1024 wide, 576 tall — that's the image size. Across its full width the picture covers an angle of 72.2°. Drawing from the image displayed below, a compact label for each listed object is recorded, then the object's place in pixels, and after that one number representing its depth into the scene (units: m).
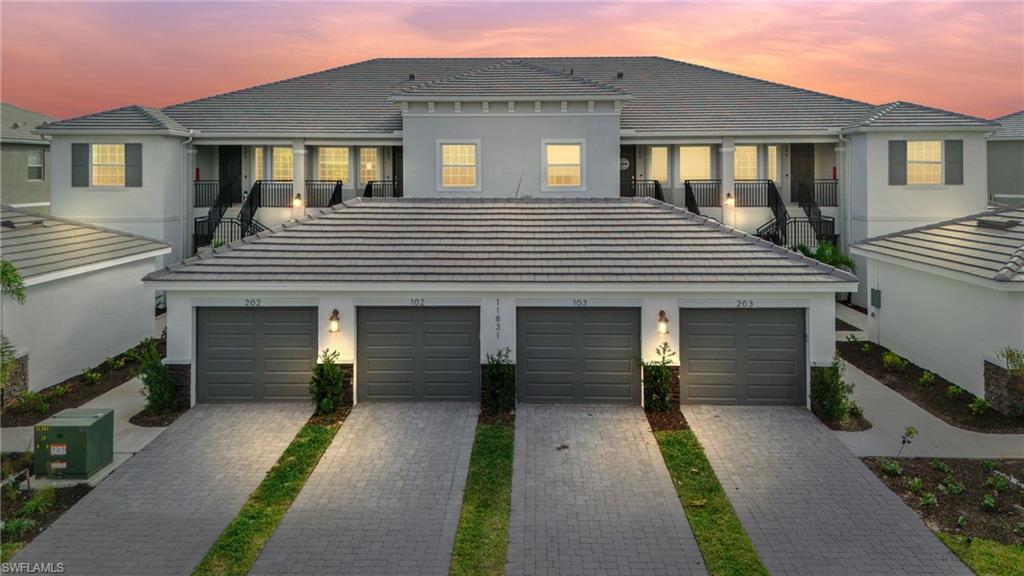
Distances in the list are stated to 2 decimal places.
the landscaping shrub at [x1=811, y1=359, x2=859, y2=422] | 13.88
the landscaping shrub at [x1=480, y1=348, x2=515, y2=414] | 14.39
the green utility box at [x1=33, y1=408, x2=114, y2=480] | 11.25
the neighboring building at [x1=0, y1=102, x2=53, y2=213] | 32.88
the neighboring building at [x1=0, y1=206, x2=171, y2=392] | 15.82
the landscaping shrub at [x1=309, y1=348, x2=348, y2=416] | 14.45
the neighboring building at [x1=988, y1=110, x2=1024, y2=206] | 34.62
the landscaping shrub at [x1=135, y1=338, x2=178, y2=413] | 14.34
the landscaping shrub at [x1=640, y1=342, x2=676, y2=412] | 14.41
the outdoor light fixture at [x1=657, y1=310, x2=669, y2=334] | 14.72
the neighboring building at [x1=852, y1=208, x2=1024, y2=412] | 14.48
